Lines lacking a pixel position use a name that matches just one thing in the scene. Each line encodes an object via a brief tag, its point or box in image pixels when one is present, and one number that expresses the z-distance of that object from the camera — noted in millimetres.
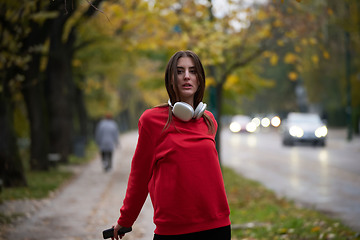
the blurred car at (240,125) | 61000
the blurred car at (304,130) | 30536
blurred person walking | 18406
